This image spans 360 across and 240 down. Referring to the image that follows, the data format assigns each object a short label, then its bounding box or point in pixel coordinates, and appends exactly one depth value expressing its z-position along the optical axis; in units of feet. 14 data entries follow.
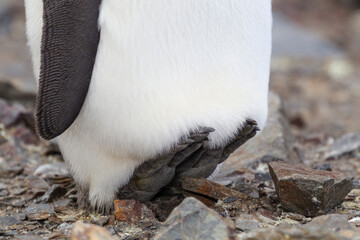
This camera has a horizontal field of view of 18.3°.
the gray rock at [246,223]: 13.23
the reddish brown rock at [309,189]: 14.29
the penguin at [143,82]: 13.64
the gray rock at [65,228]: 14.16
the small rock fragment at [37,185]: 17.84
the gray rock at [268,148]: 20.07
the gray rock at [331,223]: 12.33
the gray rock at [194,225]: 11.82
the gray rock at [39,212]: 15.31
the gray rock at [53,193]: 17.20
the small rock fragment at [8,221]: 14.88
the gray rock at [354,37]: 55.29
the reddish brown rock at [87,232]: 11.59
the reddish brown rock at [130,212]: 14.40
